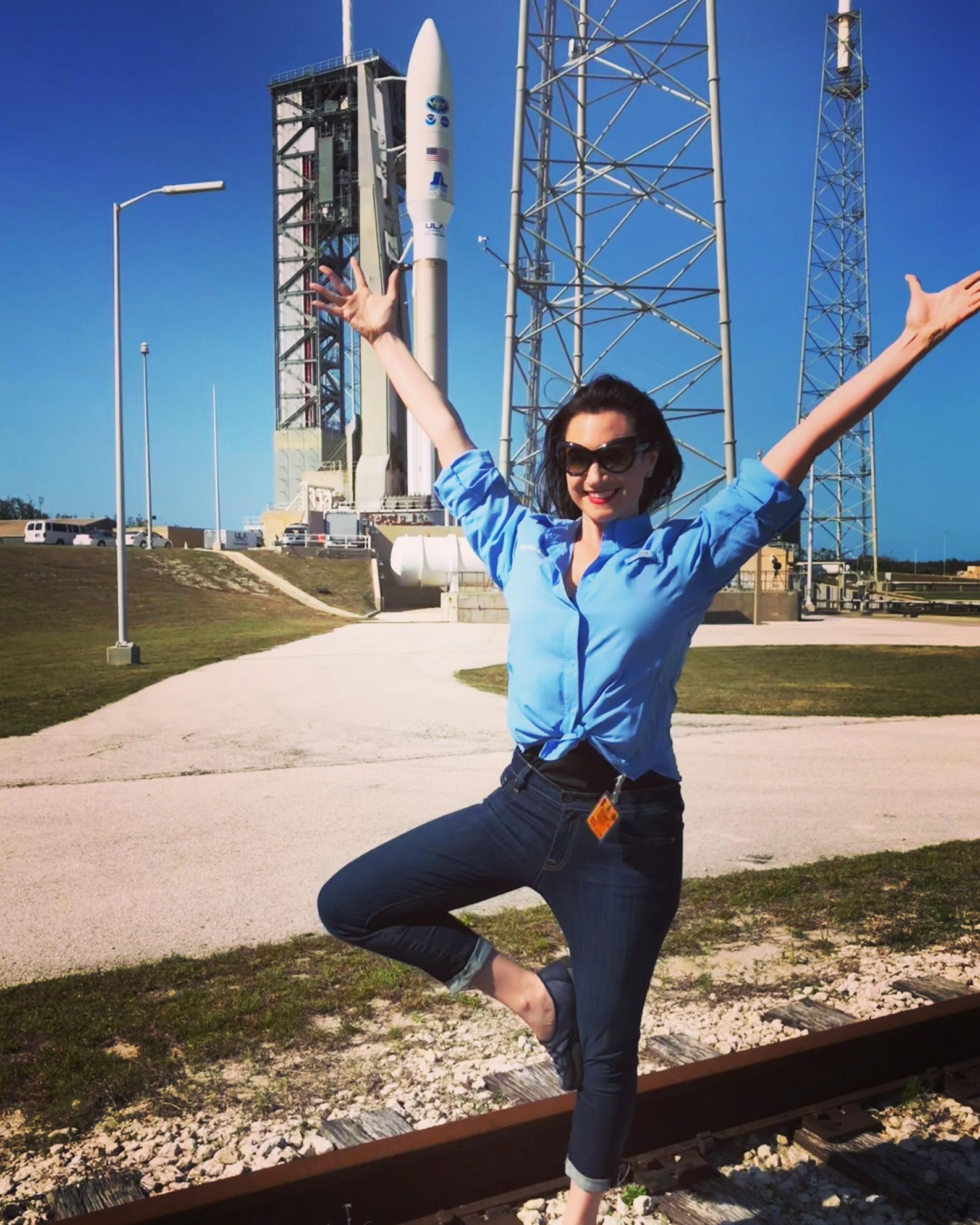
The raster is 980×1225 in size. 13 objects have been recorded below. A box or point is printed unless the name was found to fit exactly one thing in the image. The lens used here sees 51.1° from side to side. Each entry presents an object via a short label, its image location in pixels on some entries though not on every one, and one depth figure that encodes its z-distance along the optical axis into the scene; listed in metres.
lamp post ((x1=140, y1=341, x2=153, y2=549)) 41.69
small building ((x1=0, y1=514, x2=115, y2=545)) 69.75
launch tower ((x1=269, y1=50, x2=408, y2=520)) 69.25
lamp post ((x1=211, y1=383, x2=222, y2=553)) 67.43
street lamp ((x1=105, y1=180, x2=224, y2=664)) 19.12
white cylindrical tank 42.16
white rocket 50.91
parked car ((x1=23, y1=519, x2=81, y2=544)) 55.09
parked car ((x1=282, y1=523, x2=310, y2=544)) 53.53
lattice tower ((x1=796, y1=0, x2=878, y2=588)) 50.12
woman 2.40
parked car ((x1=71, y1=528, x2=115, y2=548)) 55.82
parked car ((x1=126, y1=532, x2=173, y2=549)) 60.75
